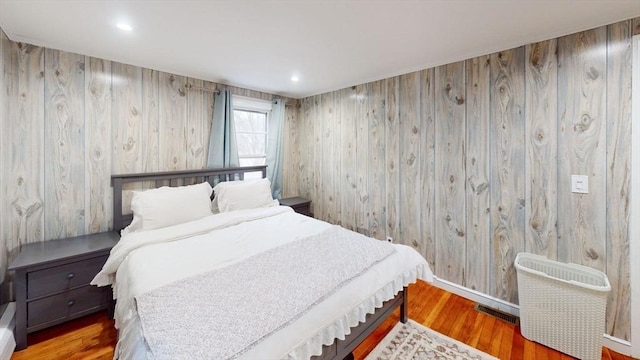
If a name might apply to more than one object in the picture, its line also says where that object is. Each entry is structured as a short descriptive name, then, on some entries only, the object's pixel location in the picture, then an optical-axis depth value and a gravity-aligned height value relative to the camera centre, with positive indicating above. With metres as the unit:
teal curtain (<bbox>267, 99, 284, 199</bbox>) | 3.88 +0.47
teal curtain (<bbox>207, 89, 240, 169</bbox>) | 3.26 +0.55
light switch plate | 1.96 -0.05
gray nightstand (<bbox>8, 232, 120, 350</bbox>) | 1.86 -0.79
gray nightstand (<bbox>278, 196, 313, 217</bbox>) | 3.77 -0.38
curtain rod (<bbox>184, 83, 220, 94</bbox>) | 3.05 +1.05
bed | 1.15 -0.61
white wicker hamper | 1.75 -0.90
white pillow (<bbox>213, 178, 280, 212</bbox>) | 3.01 -0.21
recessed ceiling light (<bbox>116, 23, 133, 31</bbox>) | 1.90 +1.09
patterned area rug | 1.83 -1.22
